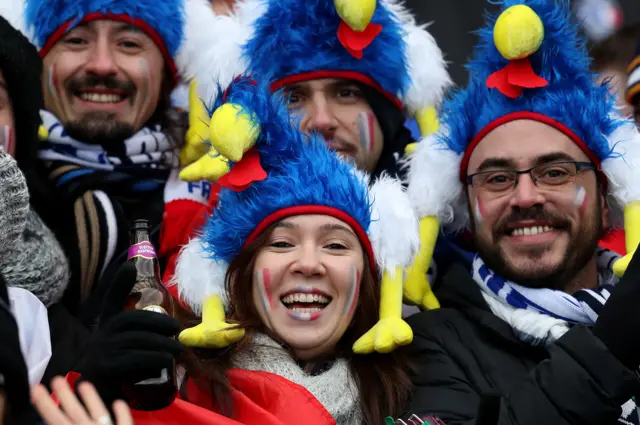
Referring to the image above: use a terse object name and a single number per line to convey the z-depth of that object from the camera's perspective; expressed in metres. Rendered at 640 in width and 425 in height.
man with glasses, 7.82
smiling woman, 7.33
